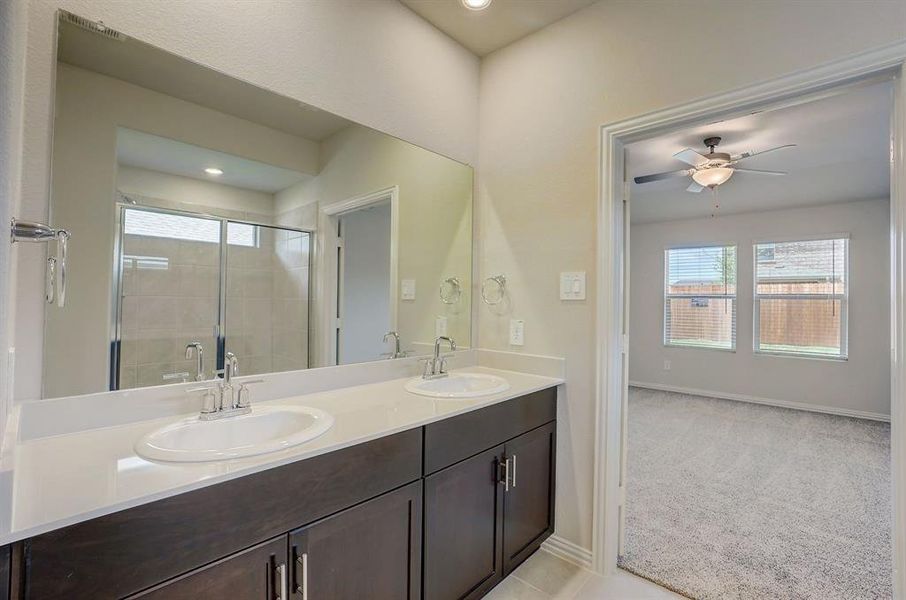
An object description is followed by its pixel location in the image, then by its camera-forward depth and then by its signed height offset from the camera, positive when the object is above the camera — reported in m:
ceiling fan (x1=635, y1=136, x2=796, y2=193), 3.11 +1.10
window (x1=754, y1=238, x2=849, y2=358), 4.48 +0.16
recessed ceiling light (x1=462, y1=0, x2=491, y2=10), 1.87 +1.34
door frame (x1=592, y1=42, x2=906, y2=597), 1.32 +0.24
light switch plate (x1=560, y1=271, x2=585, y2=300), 1.96 +0.11
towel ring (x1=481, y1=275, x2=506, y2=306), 2.29 +0.09
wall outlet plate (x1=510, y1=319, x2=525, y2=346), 2.19 -0.13
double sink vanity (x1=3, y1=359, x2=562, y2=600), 0.79 -0.47
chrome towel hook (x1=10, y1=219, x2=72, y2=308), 0.82 +0.12
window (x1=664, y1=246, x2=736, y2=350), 5.14 +0.16
